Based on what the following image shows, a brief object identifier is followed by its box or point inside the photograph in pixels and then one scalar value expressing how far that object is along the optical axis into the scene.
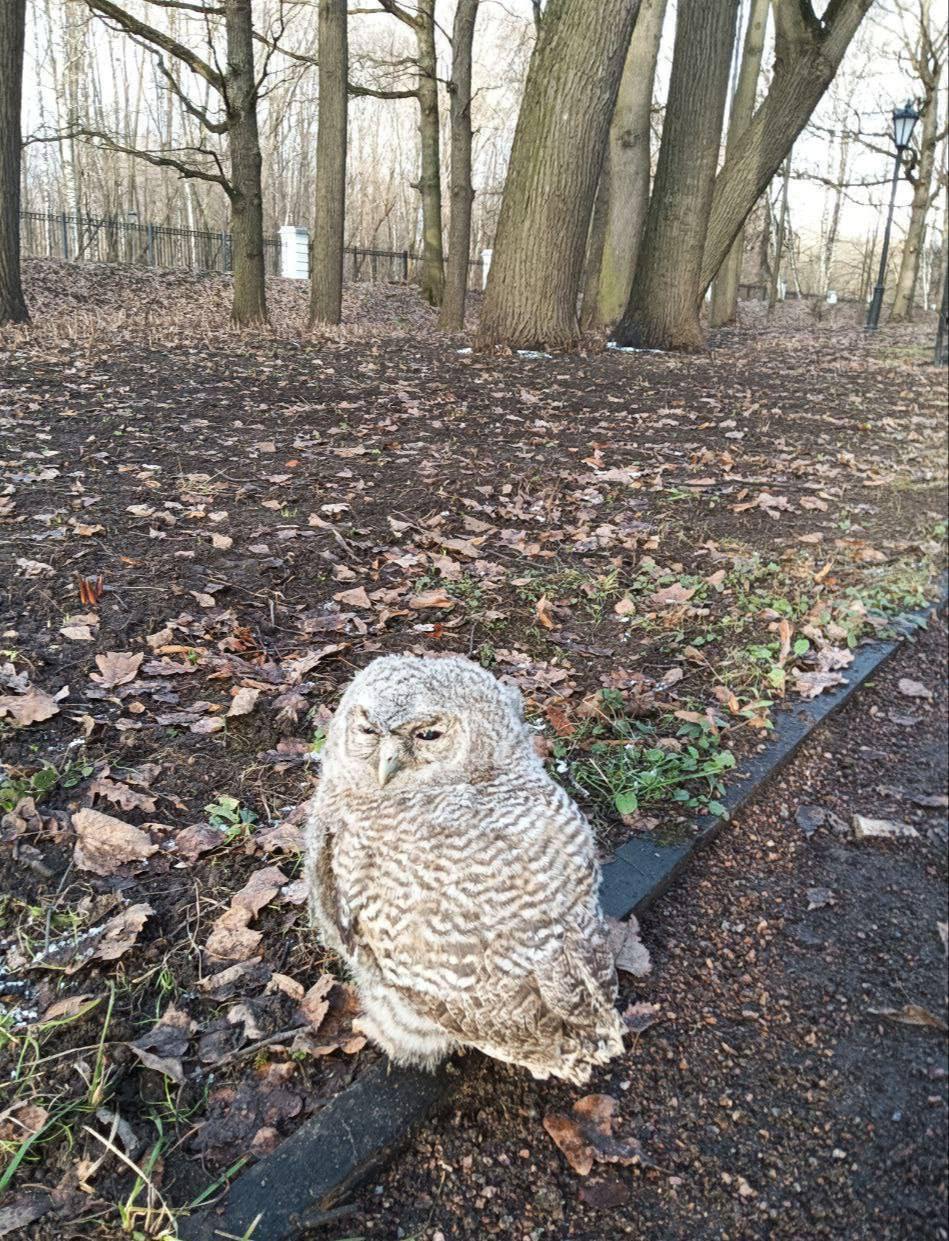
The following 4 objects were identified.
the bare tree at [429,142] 16.67
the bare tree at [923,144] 27.33
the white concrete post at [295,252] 27.39
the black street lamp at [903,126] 20.48
